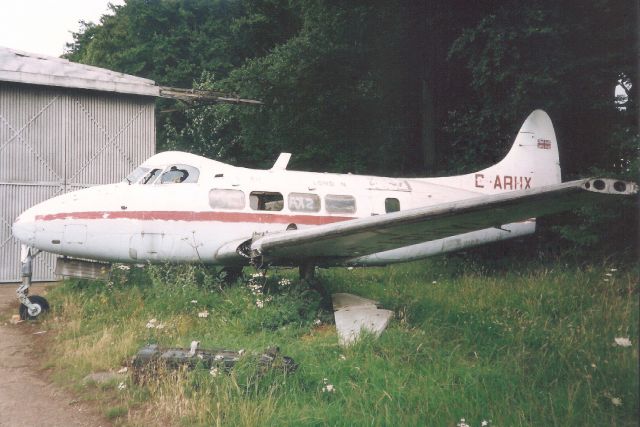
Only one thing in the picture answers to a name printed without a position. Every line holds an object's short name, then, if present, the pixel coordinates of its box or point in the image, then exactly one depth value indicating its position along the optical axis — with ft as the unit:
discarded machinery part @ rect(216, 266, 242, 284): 30.81
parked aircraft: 25.52
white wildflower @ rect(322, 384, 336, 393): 14.18
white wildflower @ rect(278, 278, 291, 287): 26.23
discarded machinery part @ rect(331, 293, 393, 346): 19.35
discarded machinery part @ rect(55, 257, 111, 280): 26.30
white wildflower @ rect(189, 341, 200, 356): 15.82
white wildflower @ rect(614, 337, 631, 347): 11.45
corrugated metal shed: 39.81
